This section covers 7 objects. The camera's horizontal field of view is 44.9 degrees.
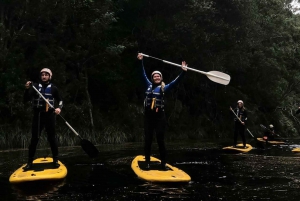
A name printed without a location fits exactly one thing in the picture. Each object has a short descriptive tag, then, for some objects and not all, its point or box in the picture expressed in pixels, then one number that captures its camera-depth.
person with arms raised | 6.34
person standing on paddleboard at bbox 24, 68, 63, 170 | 6.14
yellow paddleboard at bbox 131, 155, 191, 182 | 5.66
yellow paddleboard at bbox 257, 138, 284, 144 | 14.74
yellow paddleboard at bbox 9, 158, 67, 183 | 5.46
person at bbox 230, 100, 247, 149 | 11.34
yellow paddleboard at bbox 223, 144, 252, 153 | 10.82
